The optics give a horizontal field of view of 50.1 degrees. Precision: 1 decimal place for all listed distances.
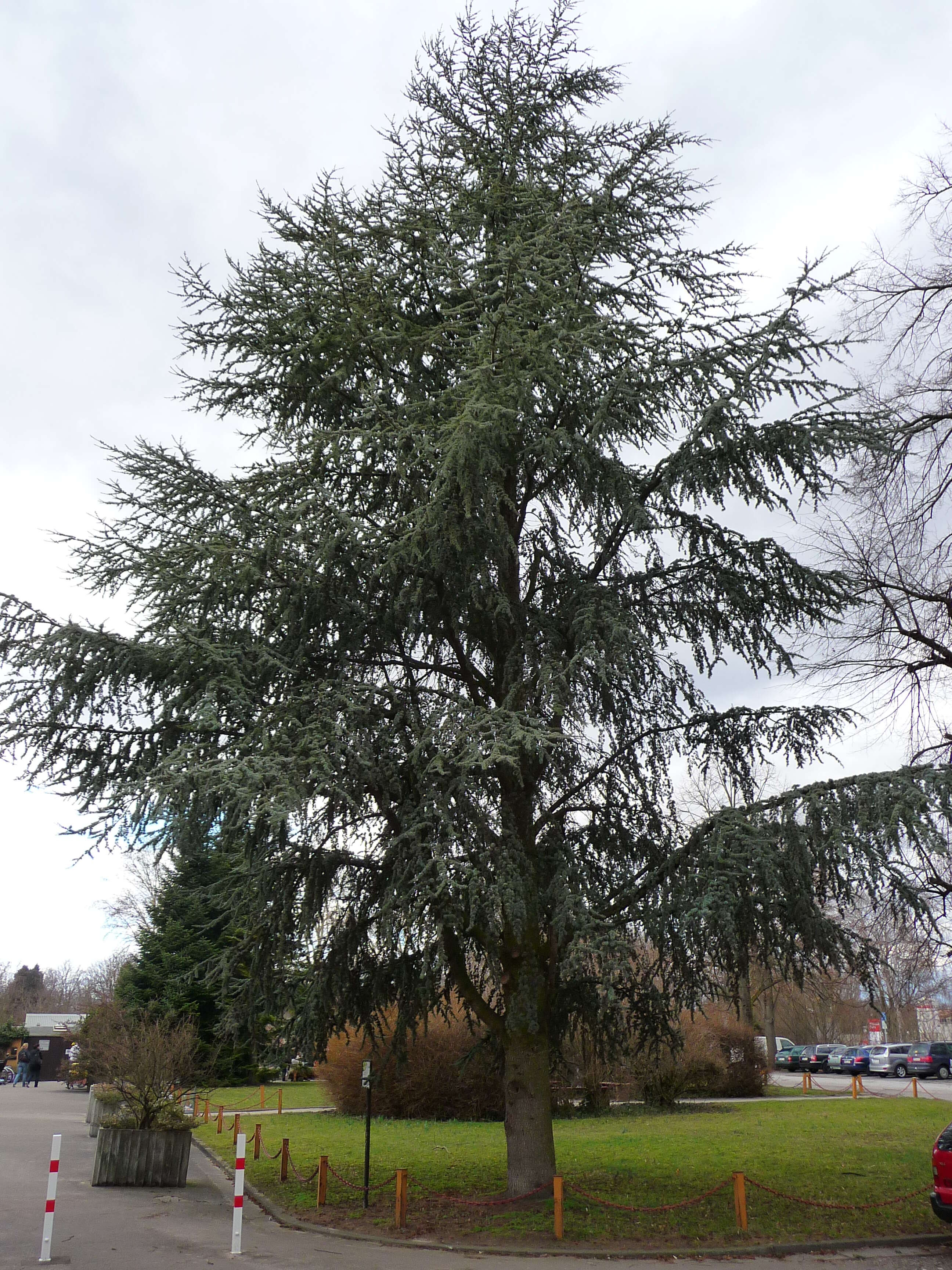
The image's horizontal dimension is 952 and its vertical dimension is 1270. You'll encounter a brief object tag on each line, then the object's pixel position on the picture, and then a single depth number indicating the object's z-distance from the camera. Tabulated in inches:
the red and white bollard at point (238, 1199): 366.9
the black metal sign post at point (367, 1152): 460.4
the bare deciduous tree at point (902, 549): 424.5
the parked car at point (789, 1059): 1860.2
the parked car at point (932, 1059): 1482.5
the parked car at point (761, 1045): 1167.6
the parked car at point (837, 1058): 1688.0
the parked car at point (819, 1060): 1742.1
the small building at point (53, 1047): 1593.3
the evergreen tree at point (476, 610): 390.0
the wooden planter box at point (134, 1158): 520.7
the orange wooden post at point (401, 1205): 432.8
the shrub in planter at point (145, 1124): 521.3
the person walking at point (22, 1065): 1430.9
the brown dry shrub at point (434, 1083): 898.1
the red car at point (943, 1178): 394.3
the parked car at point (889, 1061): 1545.3
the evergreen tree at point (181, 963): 1184.2
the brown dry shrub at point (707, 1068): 994.1
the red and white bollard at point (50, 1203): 351.3
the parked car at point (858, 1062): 1608.0
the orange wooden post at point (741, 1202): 414.0
